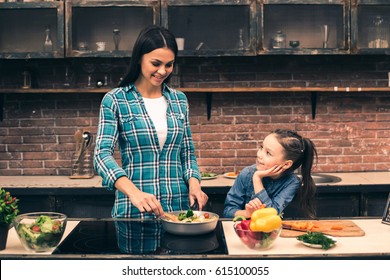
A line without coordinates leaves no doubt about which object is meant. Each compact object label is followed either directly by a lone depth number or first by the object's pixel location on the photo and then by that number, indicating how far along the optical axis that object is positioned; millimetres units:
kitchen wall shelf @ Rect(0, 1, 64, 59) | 3764
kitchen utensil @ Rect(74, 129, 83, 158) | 3967
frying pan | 1940
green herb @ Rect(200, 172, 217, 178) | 3826
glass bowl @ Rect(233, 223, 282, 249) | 1772
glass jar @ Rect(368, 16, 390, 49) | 3869
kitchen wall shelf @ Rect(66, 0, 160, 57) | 3768
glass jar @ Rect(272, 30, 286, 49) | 3840
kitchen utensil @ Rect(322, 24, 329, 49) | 3858
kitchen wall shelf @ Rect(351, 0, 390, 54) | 3803
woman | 2293
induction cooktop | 1783
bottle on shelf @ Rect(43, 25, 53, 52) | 3836
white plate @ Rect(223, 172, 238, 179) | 3840
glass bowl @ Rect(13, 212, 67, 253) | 1771
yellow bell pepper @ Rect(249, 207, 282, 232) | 1766
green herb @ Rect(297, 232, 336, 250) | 1809
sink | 3731
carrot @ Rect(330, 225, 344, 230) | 2074
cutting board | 2002
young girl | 2422
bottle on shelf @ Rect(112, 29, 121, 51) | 3871
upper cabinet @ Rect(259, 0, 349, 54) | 3801
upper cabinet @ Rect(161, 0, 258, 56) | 3781
